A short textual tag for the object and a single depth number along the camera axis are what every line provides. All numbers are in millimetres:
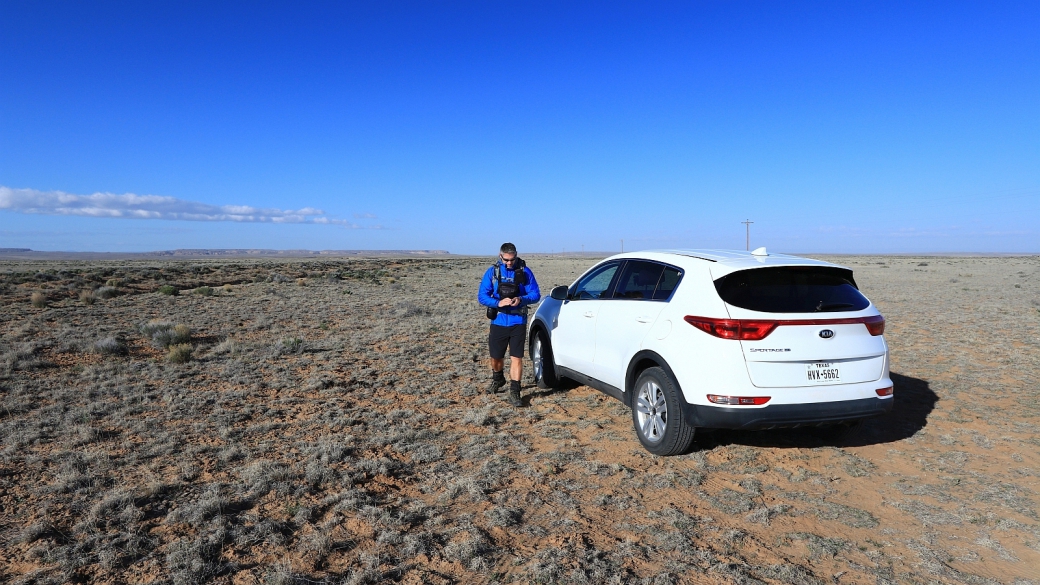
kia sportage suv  4293
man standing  6480
